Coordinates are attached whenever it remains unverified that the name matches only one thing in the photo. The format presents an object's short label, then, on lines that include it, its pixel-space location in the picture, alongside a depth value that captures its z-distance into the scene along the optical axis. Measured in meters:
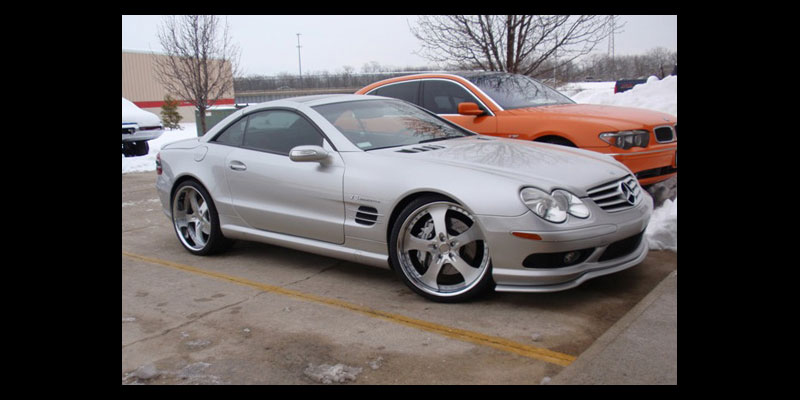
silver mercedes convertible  4.01
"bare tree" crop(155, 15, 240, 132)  22.00
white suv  13.12
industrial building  45.59
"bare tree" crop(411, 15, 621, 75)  12.45
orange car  6.45
